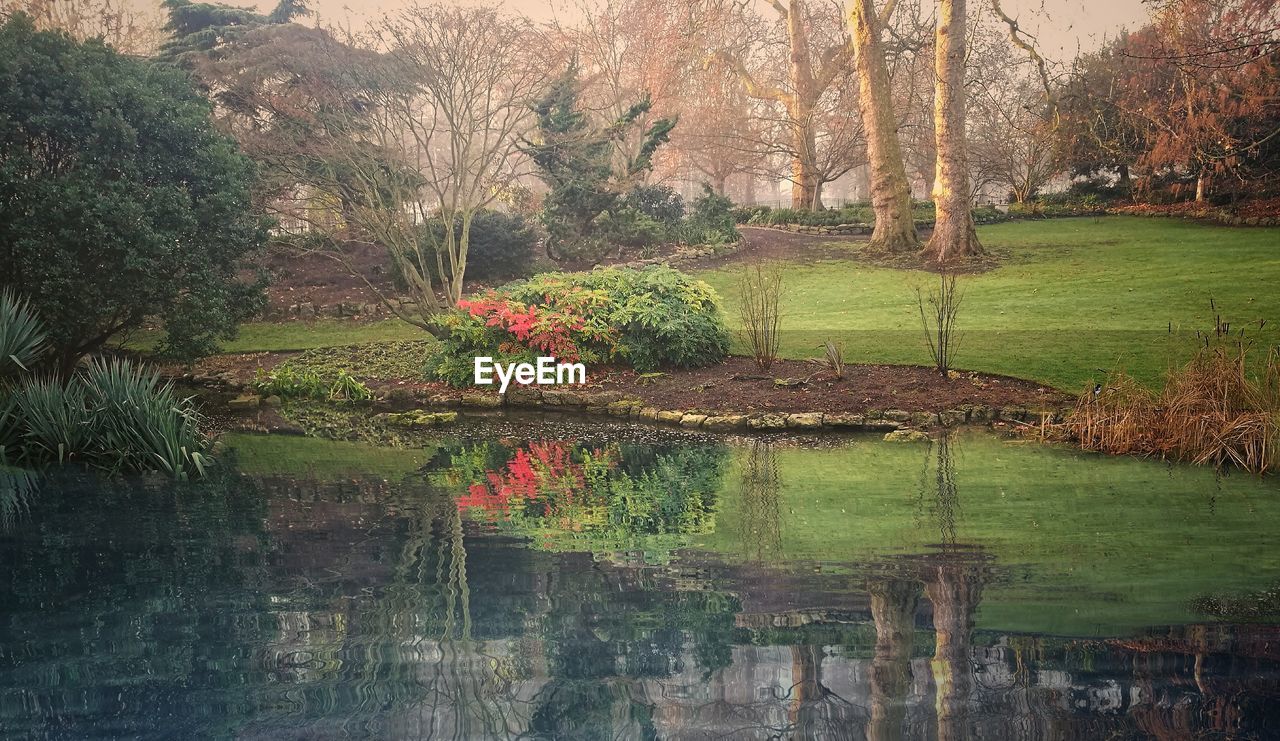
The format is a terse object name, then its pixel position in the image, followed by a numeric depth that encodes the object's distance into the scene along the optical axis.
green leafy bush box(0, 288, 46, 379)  6.03
